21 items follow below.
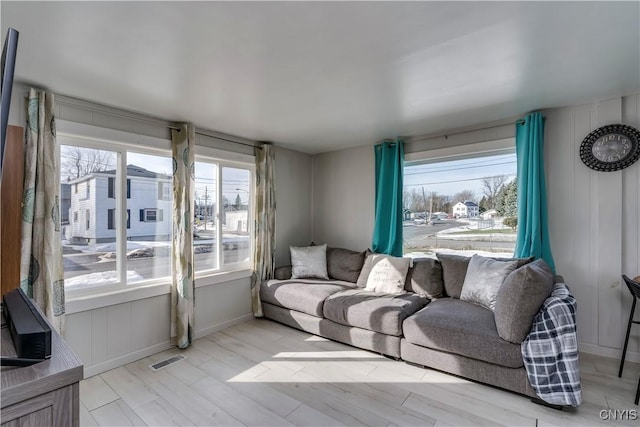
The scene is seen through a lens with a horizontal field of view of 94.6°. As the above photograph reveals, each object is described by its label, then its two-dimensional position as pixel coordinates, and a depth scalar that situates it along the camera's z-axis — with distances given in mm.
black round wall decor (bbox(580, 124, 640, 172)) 2549
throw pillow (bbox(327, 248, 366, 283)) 3930
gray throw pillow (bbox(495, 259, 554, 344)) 2074
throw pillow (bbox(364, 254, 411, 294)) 3314
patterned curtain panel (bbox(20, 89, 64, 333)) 2188
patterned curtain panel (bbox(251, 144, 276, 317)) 3893
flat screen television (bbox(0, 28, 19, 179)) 789
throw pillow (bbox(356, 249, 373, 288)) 3648
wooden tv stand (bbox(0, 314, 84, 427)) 636
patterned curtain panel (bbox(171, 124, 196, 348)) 3072
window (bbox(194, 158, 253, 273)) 3494
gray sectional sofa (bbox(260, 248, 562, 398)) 2123
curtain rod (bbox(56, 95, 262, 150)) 2452
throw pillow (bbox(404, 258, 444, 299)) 3195
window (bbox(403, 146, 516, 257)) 3242
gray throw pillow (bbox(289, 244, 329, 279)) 3988
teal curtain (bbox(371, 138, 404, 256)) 3793
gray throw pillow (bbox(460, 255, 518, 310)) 2648
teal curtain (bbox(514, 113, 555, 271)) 2820
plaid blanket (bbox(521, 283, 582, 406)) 1924
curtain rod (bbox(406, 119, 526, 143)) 3008
